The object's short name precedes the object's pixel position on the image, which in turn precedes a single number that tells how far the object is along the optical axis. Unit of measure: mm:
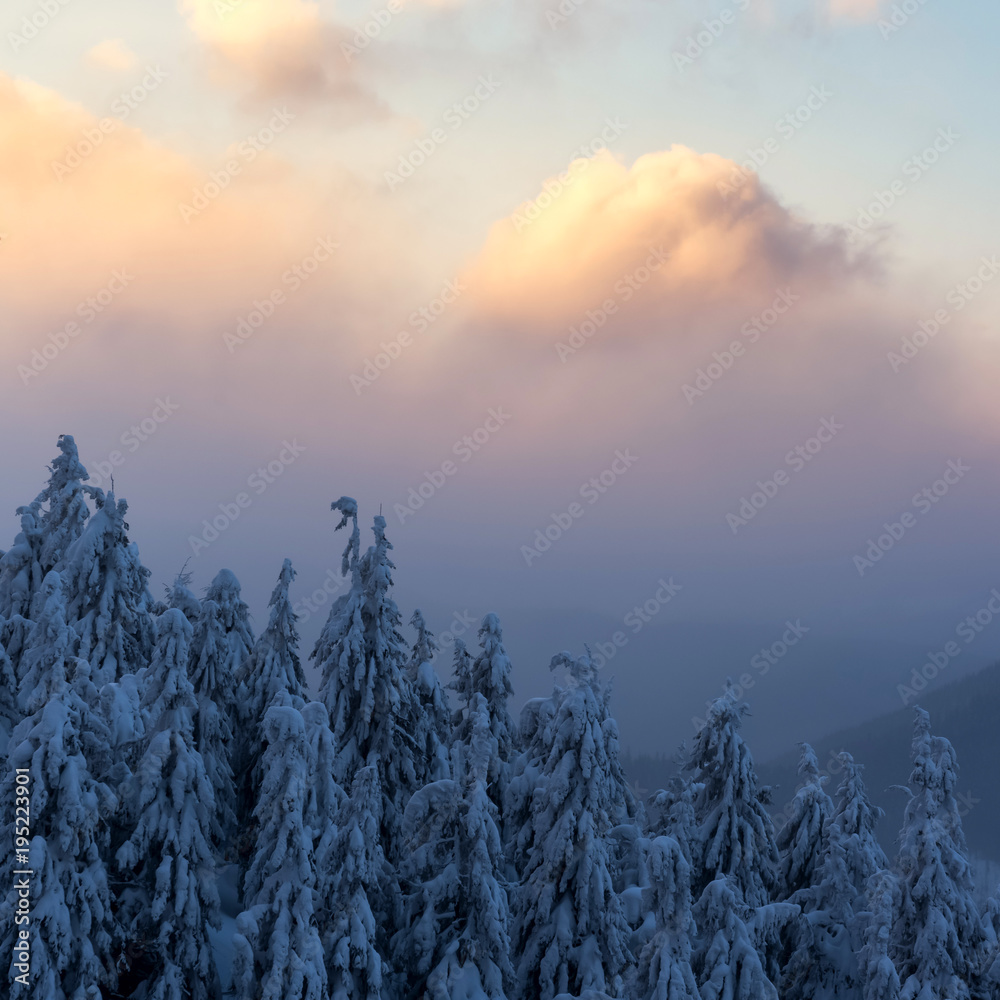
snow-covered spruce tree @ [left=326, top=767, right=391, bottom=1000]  19859
